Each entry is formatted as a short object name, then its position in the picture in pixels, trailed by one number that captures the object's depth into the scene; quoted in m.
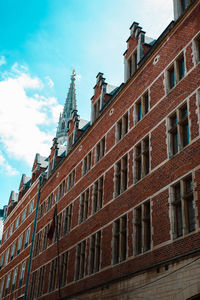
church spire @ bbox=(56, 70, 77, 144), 104.69
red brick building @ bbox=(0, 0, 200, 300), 13.93
